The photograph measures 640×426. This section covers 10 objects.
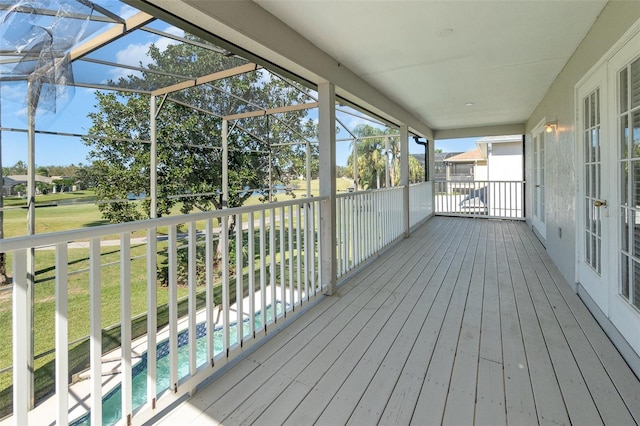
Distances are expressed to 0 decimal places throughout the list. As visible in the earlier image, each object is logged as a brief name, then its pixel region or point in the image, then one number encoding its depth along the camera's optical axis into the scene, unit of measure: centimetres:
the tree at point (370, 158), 1109
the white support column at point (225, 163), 629
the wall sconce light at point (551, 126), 415
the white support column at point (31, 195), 246
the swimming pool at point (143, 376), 242
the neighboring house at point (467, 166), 1604
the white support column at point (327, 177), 316
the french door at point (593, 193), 243
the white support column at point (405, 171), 599
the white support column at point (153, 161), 468
